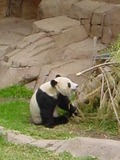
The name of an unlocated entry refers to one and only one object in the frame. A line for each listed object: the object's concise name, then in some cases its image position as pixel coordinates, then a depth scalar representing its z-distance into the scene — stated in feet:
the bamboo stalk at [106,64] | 52.13
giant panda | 55.01
